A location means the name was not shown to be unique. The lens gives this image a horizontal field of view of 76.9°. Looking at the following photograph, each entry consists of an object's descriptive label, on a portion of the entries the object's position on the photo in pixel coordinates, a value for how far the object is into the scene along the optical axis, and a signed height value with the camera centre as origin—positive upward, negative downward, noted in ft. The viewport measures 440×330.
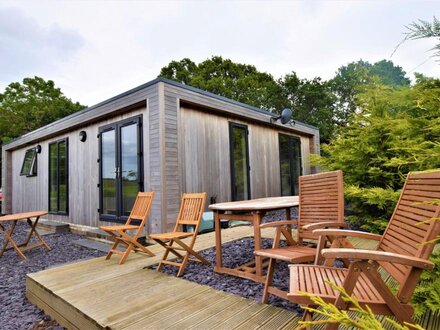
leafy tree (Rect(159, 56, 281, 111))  69.21 +25.90
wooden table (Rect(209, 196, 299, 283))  7.97 -1.37
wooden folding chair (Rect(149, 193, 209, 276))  9.33 -1.67
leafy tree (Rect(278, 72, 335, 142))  63.82 +18.00
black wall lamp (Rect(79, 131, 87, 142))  21.44 +3.41
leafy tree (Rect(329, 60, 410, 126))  67.00 +23.66
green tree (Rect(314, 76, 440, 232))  12.18 +0.87
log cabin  15.44 +1.72
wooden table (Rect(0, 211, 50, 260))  14.10 -2.74
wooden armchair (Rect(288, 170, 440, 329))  3.79 -1.32
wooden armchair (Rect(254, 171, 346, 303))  6.49 -1.21
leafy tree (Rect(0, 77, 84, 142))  67.77 +20.65
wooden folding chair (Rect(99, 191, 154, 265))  11.16 -2.01
